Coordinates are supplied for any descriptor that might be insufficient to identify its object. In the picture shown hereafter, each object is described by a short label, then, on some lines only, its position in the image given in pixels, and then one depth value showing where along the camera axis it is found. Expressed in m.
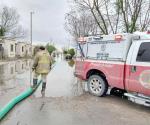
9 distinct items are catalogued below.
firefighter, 4.89
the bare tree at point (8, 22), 36.23
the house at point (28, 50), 34.62
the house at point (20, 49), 30.21
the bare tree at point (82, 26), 18.77
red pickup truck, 3.70
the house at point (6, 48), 23.71
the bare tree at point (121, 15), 9.99
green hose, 3.31
